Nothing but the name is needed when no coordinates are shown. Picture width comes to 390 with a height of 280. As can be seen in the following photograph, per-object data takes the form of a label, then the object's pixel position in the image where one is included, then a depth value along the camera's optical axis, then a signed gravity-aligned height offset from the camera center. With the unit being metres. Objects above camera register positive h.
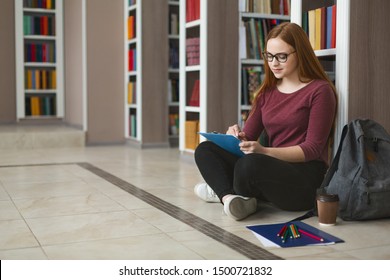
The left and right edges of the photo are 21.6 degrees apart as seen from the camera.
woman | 4.62 -0.42
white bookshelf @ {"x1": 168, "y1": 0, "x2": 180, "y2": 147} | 10.71 -0.09
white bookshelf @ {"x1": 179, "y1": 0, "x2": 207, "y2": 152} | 7.96 -0.15
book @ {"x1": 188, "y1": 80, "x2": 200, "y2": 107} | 8.51 -0.33
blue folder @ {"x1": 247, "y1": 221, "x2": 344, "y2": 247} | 3.93 -0.72
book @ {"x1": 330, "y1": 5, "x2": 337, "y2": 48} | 5.36 +0.15
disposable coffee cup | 4.40 -0.65
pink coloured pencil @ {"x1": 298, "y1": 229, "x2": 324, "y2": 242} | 4.00 -0.71
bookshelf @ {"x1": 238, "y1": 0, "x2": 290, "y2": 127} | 8.07 +0.10
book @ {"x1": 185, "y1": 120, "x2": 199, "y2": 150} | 8.53 -0.65
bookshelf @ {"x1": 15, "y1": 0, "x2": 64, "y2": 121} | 12.88 -0.02
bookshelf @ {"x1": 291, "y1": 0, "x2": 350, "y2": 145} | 5.13 +0.00
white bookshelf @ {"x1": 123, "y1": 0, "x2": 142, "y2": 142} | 10.44 -0.22
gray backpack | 4.46 -0.52
